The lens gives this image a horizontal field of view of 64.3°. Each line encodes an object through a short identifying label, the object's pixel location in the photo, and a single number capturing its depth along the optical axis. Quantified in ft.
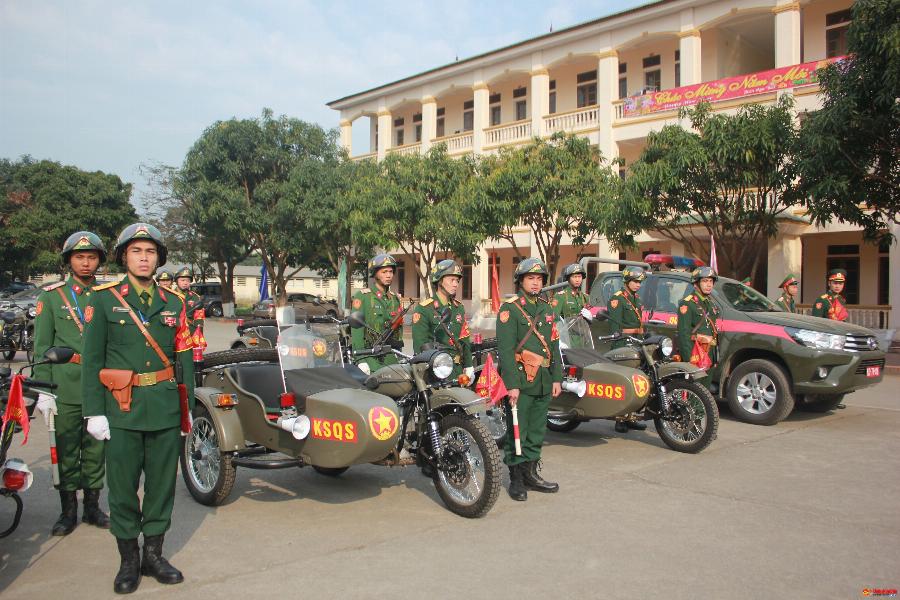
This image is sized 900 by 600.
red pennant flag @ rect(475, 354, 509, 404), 18.40
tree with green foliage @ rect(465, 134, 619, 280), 59.57
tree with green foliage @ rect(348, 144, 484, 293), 69.92
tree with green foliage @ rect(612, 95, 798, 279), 46.03
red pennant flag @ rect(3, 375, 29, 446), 13.44
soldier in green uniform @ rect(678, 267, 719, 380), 28.37
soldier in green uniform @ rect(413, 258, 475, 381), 22.62
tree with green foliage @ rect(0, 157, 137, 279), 131.75
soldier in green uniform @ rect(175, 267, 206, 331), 31.81
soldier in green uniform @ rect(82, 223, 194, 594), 12.97
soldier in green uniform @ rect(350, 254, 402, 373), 26.17
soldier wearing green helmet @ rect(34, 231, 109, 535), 16.33
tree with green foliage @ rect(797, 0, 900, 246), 36.76
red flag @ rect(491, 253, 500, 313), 28.17
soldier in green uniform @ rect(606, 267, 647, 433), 31.17
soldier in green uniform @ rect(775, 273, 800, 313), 41.55
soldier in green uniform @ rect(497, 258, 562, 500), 18.74
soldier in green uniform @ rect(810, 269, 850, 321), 40.55
